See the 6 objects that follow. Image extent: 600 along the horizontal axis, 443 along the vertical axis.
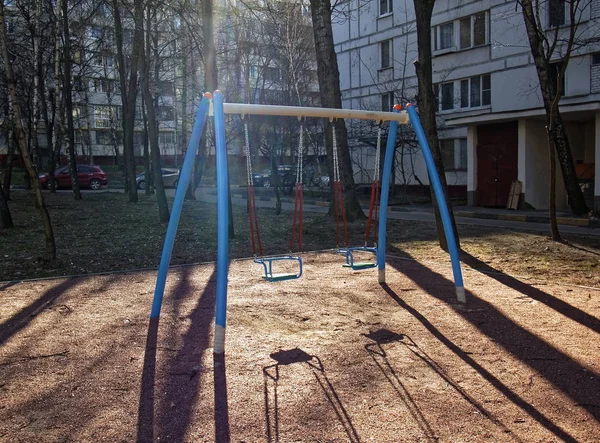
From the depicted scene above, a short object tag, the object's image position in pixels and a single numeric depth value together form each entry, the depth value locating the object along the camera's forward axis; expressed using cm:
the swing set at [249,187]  458
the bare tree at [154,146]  1273
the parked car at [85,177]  3534
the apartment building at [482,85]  1975
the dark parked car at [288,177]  2879
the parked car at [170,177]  3794
